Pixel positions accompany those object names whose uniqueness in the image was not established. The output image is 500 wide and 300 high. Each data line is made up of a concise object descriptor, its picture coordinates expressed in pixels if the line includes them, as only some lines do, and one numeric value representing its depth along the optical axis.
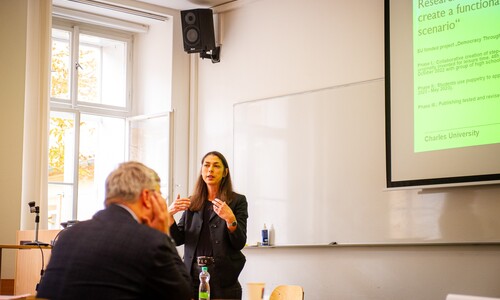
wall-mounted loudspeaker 7.47
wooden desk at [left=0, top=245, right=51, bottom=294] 5.39
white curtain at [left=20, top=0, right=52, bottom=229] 6.91
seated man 2.41
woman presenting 4.69
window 7.76
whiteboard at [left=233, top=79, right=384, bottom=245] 6.11
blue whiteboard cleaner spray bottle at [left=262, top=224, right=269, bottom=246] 6.78
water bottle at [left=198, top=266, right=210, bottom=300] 4.21
